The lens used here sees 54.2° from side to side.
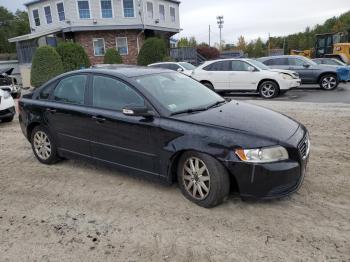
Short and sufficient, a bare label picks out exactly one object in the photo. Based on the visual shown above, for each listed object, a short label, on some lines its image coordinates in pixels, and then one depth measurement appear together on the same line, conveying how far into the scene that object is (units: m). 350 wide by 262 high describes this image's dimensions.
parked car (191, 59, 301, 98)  12.62
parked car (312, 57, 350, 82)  15.07
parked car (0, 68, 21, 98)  14.68
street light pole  74.12
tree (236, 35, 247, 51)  76.12
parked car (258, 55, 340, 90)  14.59
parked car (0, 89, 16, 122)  9.02
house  27.39
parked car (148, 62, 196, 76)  15.62
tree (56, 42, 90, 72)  22.30
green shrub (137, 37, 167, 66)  24.73
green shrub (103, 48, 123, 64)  25.05
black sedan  3.49
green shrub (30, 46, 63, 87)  20.77
